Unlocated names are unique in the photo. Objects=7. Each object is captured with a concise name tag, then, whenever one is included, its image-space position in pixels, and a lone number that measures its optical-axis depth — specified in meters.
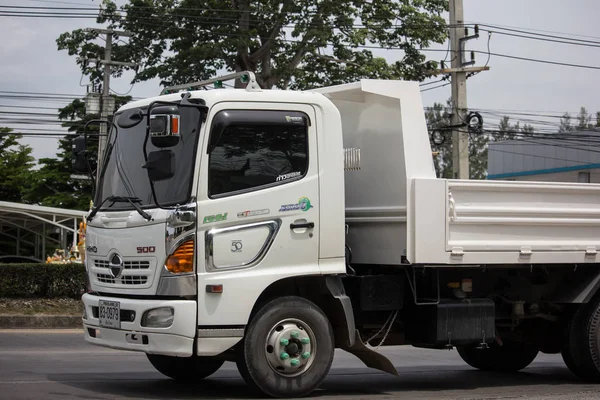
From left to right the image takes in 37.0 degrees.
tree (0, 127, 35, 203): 45.09
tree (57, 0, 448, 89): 28.19
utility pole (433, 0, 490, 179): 23.19
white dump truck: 7.46
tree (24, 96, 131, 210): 41.97
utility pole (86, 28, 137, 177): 29.00
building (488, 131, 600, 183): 39.56
